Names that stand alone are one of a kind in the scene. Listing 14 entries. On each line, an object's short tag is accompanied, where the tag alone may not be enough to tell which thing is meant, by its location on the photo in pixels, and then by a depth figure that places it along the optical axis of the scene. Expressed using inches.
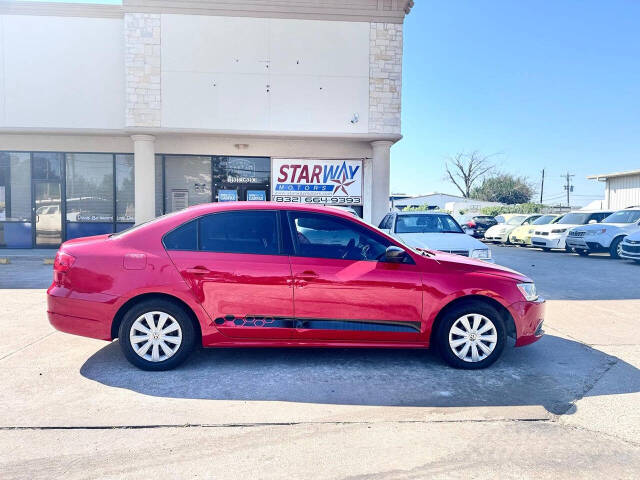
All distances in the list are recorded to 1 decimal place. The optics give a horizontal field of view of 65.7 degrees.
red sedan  183.6
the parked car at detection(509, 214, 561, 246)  812.6
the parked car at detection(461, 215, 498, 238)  1179.9
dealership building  572.1
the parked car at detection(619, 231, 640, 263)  544.7
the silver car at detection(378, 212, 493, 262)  332.8
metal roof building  1134.2
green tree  2503.7
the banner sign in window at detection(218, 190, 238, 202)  629.9
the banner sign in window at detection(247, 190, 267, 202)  629.6
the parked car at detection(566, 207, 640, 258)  622.2
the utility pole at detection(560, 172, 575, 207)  2876.5
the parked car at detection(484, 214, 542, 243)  903.9
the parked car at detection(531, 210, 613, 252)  716.0
